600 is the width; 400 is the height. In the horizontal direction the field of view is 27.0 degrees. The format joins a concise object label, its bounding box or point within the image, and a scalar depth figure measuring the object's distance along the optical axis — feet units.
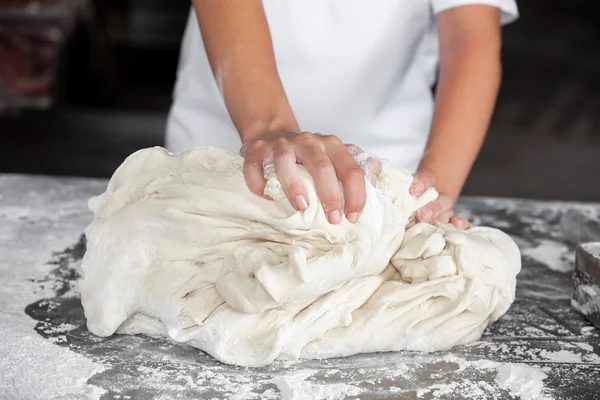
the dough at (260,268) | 3.41
